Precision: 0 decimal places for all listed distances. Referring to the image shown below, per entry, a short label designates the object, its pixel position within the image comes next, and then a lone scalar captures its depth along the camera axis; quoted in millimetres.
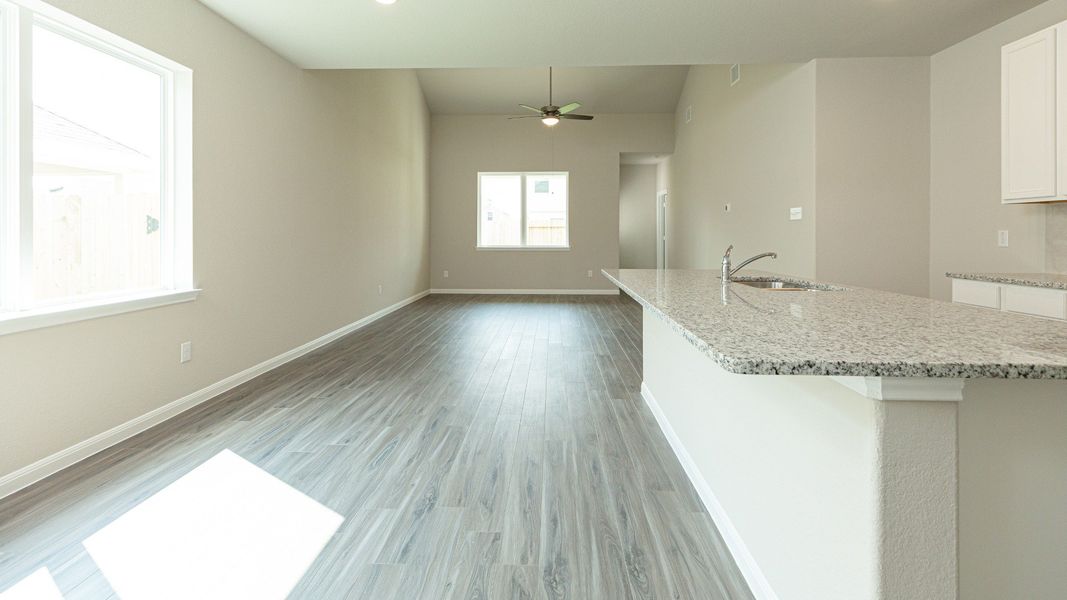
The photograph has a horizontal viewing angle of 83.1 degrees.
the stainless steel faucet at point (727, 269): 2945
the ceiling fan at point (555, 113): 8312
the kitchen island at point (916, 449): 1022
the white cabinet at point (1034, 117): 3348
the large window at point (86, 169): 2564
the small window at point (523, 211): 11297
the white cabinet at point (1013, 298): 3027
